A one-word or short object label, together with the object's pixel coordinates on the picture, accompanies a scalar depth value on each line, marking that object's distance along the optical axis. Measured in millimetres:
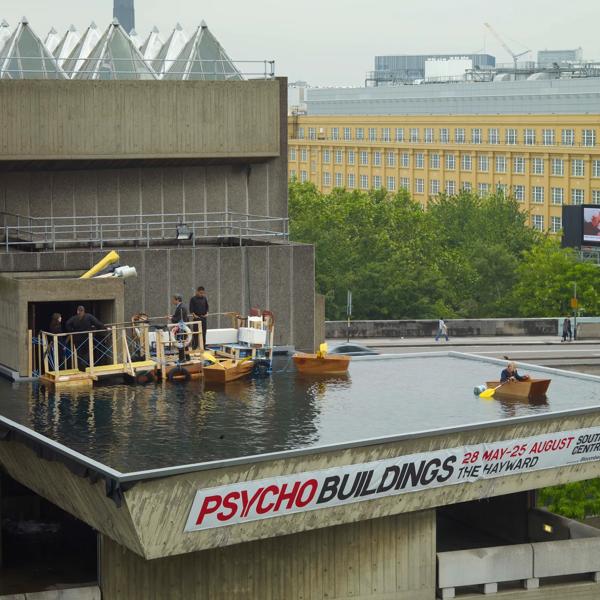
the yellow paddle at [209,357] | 40844
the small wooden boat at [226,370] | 40094
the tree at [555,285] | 107375
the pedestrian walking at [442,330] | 87875
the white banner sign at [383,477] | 30797
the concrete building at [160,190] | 45250
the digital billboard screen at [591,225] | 117438
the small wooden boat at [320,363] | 42156
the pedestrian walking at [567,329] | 91000
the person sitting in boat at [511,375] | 39188
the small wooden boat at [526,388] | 38781
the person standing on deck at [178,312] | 41125
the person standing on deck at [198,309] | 42219
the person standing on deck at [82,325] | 39906
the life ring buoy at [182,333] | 40750
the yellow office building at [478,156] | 157875
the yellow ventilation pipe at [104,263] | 43125
